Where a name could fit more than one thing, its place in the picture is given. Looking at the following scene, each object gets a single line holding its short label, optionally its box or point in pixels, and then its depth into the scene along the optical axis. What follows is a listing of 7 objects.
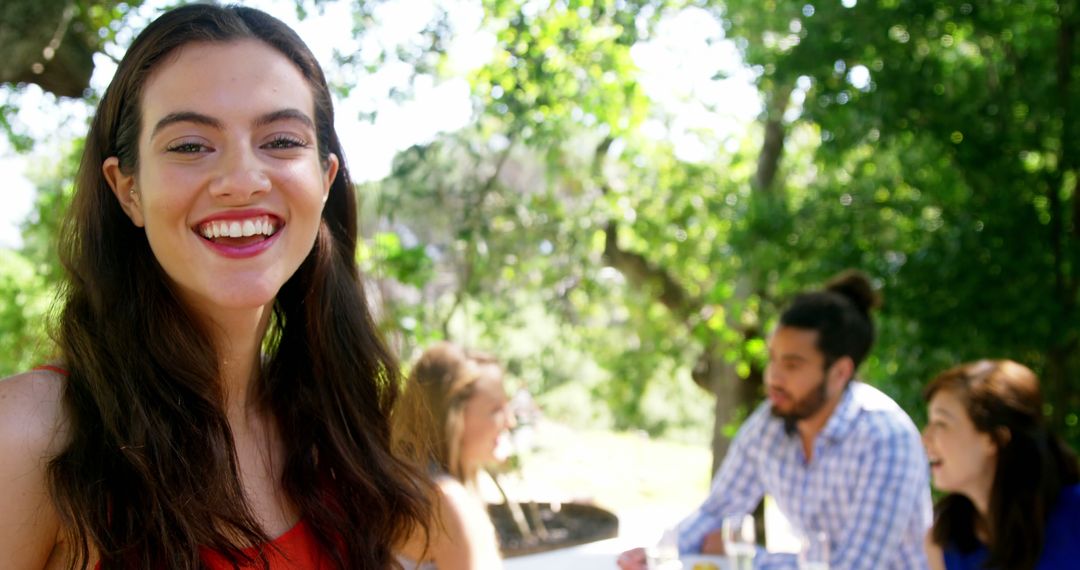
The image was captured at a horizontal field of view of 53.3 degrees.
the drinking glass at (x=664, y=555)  2.70
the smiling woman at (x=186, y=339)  1.12
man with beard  3.24
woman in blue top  2.63
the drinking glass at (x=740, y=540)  2.65
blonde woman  2.47
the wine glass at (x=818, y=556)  2.60
